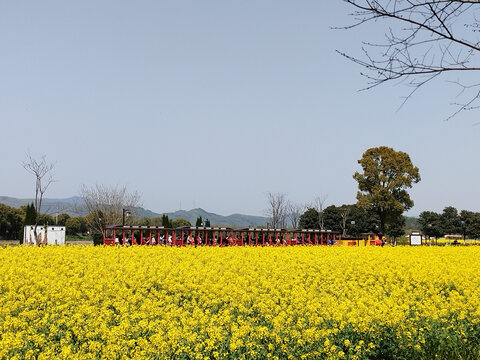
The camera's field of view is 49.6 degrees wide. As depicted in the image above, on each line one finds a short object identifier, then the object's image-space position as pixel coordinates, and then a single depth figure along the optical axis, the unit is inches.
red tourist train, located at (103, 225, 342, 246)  1241.6
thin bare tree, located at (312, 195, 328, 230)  3557.8
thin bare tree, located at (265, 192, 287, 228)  3130.7
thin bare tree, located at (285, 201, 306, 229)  3432.6
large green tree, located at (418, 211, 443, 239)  3789.4
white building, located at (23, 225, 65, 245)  1512.1
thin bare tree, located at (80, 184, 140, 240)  2311.8
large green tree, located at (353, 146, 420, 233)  2385.6
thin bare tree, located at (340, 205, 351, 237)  3628.7
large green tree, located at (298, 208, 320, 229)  3794.3
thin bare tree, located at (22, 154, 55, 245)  1744.3
